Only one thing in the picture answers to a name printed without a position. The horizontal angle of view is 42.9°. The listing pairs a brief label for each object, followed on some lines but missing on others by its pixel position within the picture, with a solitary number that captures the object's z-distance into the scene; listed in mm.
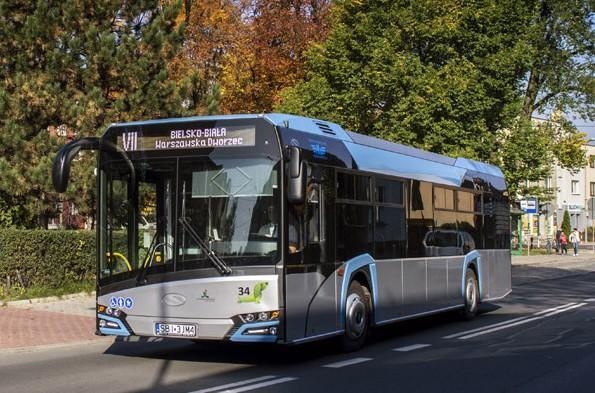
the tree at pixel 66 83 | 17375
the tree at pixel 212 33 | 27828
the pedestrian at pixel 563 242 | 46469
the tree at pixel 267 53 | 28891
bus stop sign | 34597
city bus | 8469
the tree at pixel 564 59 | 38062
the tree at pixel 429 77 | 21594
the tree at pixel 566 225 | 58266
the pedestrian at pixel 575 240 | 45750
